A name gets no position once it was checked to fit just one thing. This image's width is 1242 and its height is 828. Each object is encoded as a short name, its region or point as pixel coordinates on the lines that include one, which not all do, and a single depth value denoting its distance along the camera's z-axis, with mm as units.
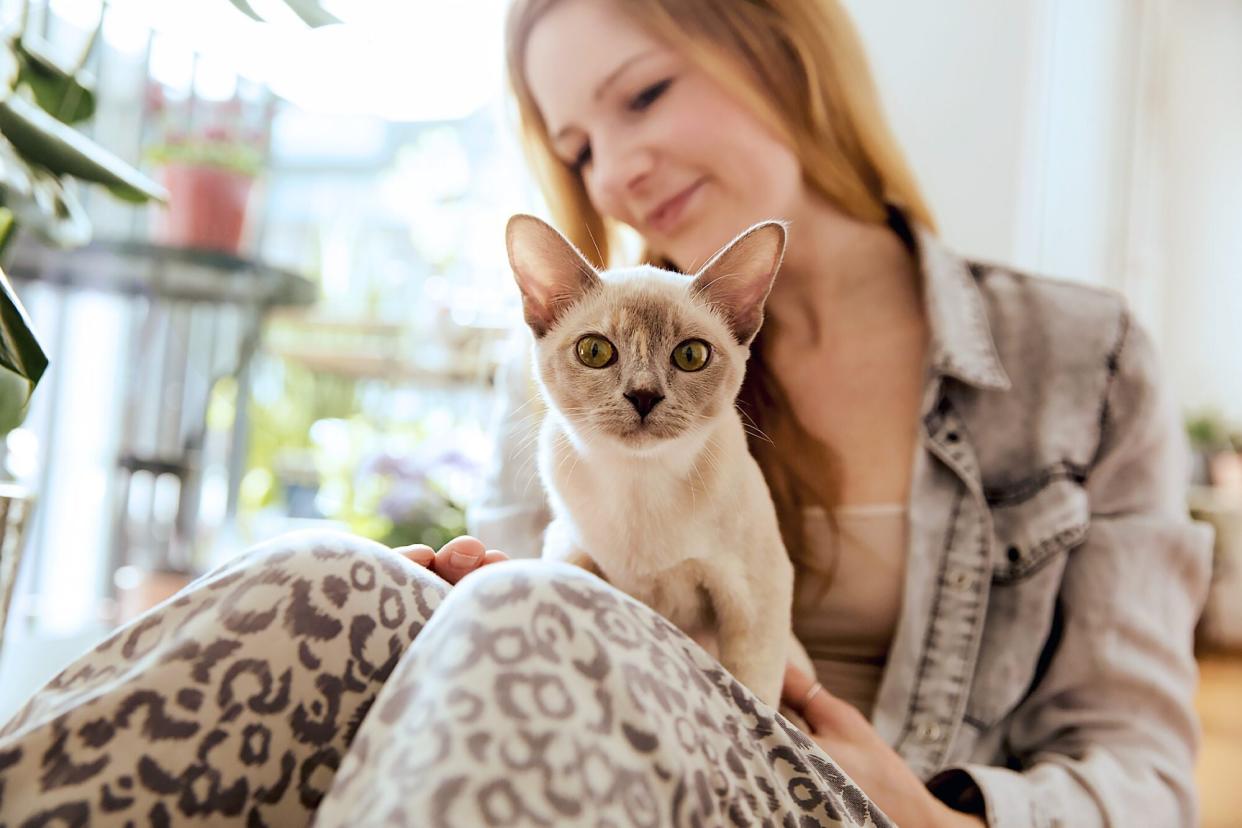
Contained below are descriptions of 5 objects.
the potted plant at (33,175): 816
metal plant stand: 1948
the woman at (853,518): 618
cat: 718
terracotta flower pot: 1999
